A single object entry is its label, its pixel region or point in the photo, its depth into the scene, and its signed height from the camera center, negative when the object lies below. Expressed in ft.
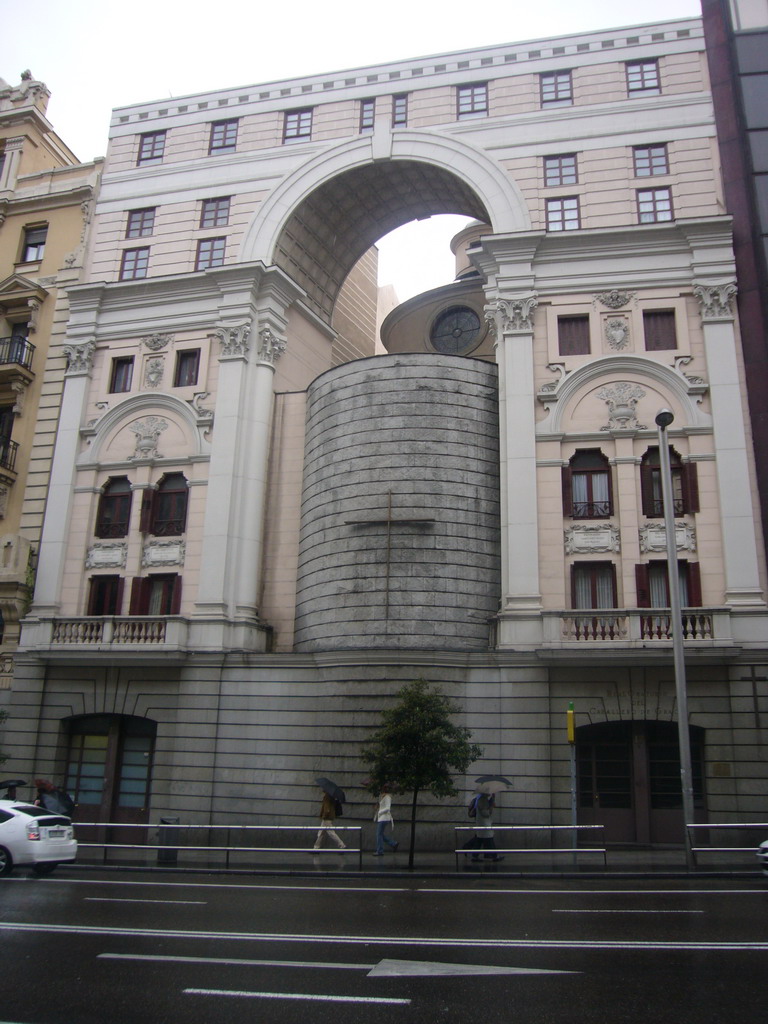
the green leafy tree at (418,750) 71.20 +2.99
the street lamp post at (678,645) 68.85 +11.82
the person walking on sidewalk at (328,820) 74.84 -3.07
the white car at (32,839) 58.70 -4.19
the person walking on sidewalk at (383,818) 74.13 -2.65
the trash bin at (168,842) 76.89 -5.59
